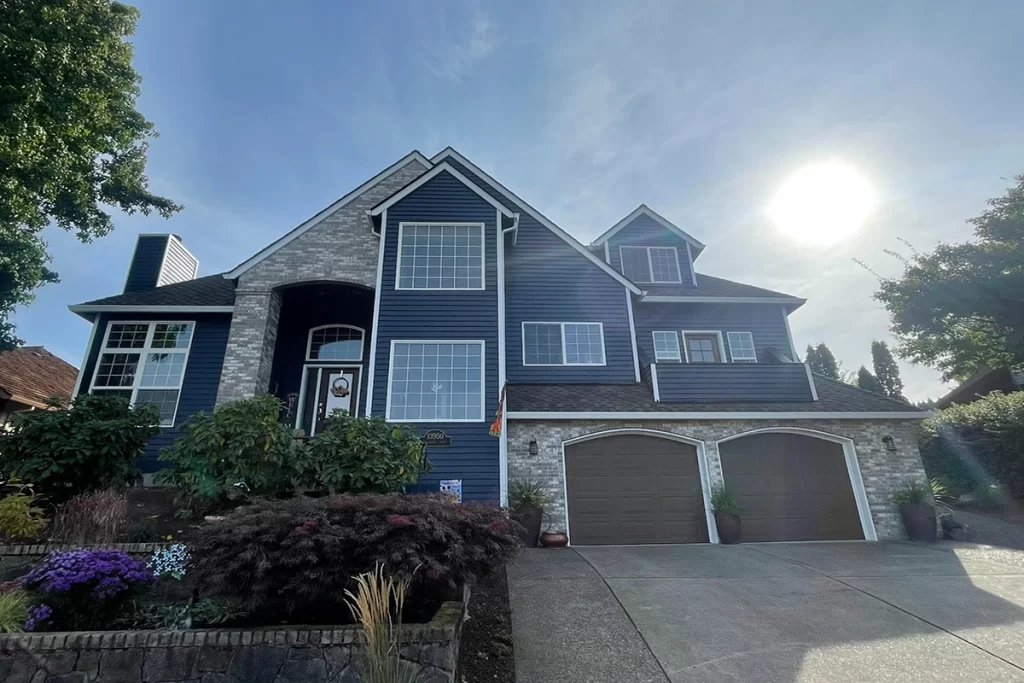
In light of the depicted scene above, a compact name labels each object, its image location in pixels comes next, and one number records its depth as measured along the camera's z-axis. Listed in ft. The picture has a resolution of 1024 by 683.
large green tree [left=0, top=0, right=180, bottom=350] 32.53
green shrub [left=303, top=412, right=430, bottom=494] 23.88
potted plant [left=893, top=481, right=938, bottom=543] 30.60
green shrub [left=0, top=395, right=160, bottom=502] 23.59
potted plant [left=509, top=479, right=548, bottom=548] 29.12
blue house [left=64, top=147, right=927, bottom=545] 32.04
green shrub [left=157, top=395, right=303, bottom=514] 23.04
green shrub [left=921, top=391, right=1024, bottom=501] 39.11
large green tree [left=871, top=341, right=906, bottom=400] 149.84
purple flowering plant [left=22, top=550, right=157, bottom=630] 14.08
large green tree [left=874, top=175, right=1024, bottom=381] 61.98
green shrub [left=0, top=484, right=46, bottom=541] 19.69
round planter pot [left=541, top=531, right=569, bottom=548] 29.09
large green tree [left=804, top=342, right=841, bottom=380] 145.48
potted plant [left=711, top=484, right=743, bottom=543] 30.60
